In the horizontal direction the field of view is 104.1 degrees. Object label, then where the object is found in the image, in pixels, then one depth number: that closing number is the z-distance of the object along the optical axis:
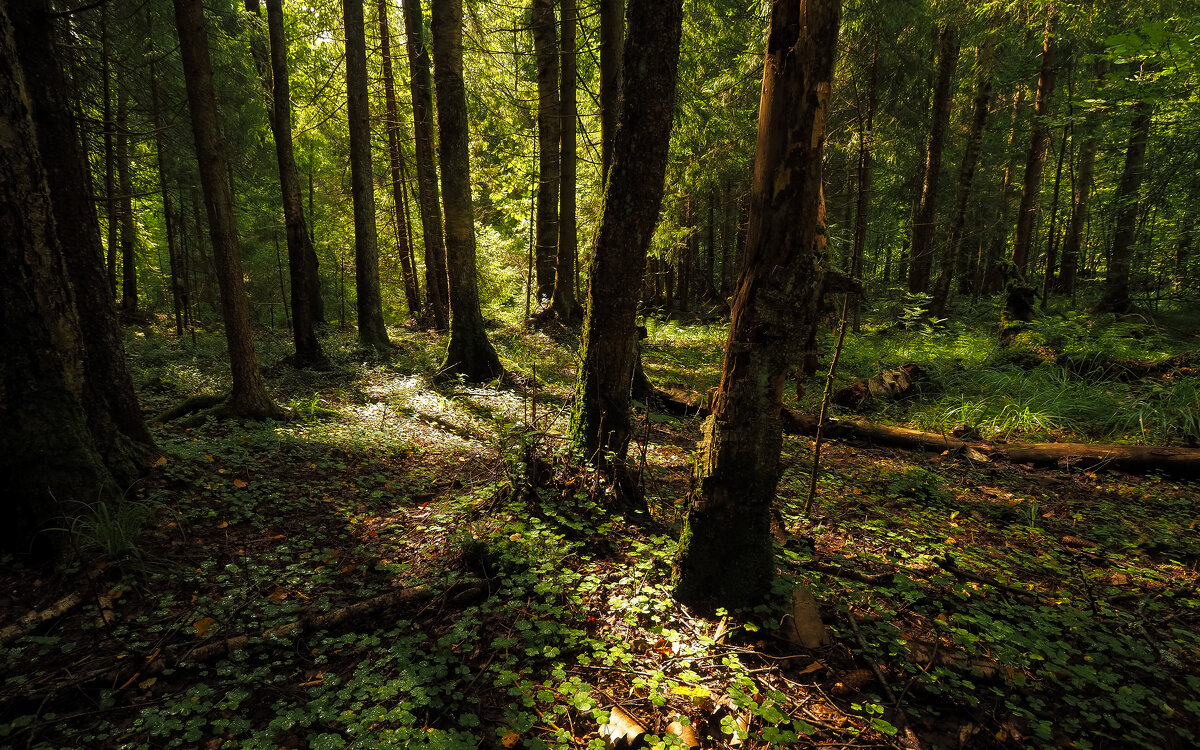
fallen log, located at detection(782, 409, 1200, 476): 5.43
